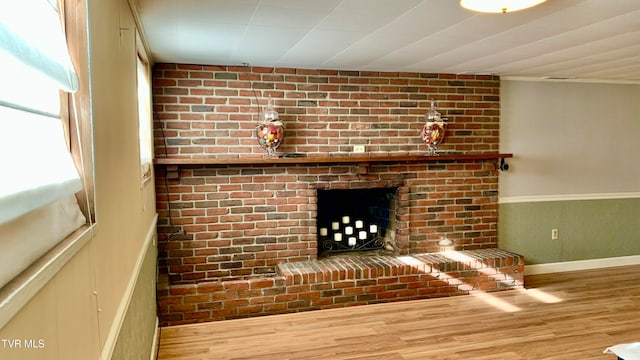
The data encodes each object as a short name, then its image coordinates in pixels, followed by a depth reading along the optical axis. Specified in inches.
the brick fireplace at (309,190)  142.4
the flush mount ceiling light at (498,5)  79.3
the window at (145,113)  109.1
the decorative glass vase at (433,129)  161.3
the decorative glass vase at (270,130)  144.3
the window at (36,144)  23.9
